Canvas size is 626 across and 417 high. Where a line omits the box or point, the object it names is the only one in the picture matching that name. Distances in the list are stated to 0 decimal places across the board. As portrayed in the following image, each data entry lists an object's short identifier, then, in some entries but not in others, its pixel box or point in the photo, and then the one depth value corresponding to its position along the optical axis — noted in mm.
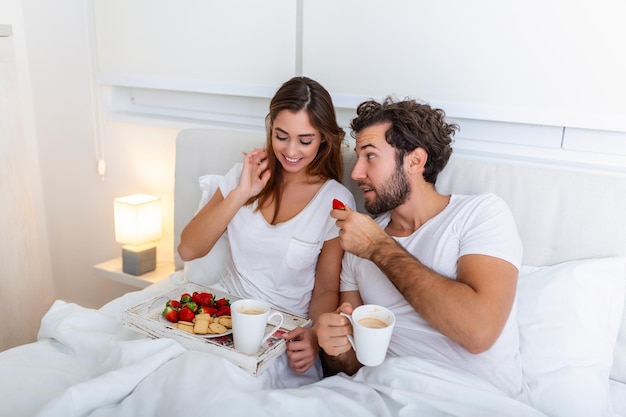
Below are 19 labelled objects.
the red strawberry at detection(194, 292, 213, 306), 1506
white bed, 1171
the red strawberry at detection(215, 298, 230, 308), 1508
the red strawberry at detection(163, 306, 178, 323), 1439
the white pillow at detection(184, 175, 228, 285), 1950
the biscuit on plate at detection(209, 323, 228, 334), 1394
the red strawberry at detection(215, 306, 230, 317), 1464
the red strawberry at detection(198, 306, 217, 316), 1460
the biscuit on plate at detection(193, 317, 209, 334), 1389
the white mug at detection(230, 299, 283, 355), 1259
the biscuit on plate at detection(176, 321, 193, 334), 1402
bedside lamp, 2395
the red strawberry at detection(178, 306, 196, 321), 1427
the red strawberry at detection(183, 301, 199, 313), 1462
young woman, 1646
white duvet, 1145
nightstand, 2395
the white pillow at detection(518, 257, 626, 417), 1339
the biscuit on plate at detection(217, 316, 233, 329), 1422
